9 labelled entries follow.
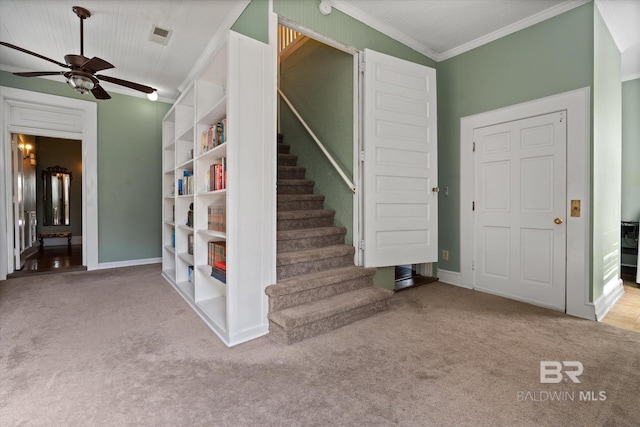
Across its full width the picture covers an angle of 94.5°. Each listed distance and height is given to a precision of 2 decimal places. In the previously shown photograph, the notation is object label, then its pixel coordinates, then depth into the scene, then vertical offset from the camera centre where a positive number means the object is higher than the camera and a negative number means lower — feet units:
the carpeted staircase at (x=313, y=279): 7.21 -1.98
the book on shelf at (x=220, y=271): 7.60 -1.69
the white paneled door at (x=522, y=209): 9.05 -0.08
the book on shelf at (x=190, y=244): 11.43 -1.41
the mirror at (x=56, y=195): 22.07 +1.06
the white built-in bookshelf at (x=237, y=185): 6.88 +0.60
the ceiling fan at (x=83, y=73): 8.56 +4.21
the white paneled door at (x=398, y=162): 9.55 +1.52
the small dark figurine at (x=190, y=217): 10.55 -0.32
